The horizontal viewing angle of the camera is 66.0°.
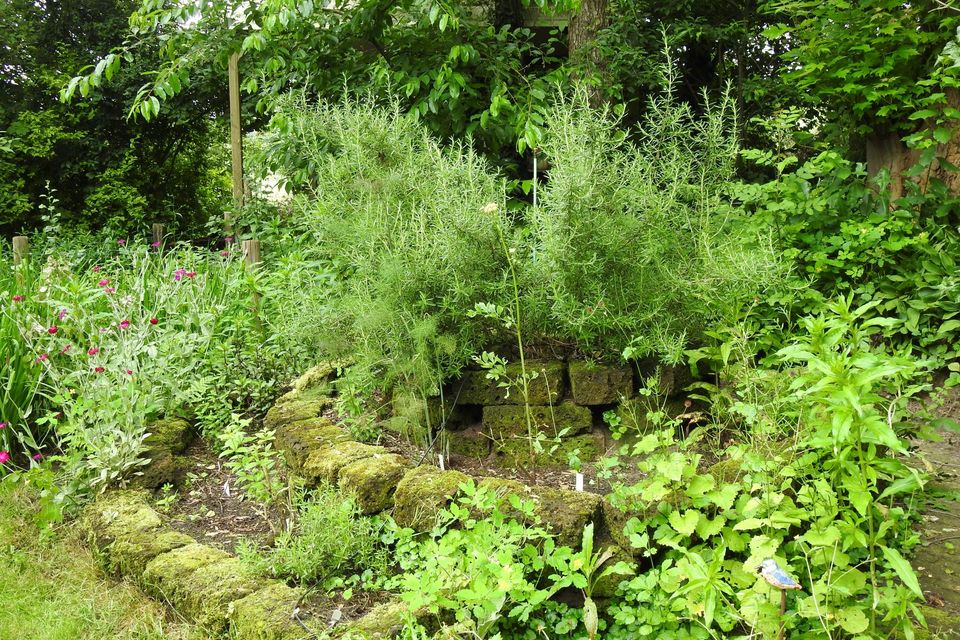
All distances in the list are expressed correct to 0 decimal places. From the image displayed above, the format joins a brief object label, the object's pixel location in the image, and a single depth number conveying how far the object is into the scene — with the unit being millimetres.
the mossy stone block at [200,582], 2576
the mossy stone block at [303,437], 3273
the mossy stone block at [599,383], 3148
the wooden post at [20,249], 5468
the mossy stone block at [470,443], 3273
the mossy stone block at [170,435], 3840
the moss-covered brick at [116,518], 3102
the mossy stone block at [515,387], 3184
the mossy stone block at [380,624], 2217
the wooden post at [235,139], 7143
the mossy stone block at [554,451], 3098
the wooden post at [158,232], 7105
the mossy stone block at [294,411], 3621
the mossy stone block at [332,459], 3008
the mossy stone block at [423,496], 2631
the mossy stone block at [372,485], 2861
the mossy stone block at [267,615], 2346
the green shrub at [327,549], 2668
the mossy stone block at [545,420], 3191
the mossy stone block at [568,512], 2451
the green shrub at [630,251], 2969
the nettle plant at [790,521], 1890
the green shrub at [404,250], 3080
